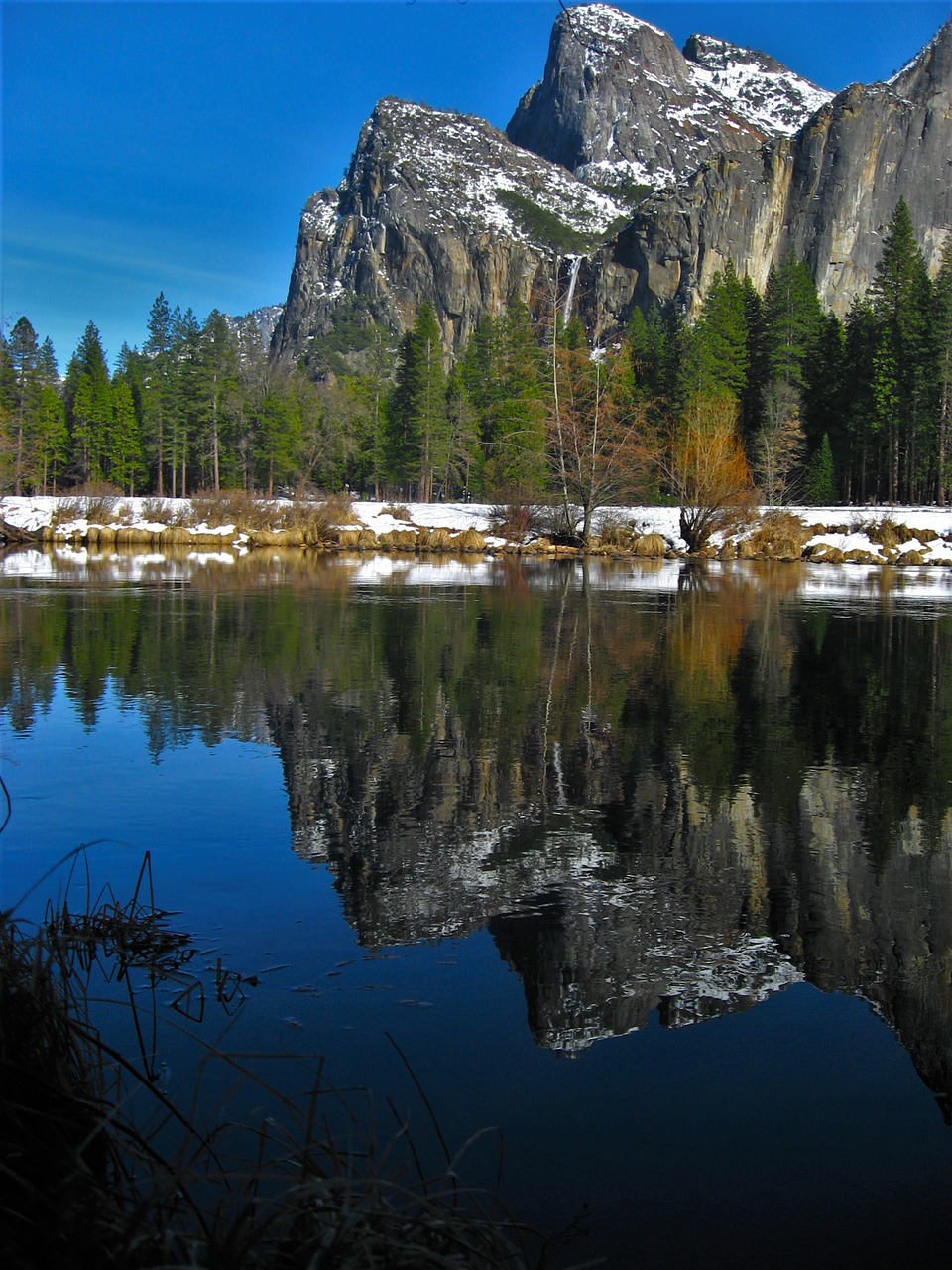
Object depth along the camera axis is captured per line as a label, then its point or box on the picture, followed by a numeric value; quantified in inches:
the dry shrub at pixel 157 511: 2078.0
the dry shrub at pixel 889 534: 1791.3
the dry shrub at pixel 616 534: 1775.5
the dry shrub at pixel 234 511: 1991.9
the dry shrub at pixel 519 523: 1895.3
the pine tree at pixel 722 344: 2583.7
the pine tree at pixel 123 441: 3304.6
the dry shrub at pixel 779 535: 1780.3
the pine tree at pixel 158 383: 3149.6
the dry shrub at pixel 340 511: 1963.6
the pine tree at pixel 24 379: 3053.6
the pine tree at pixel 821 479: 2404.0
